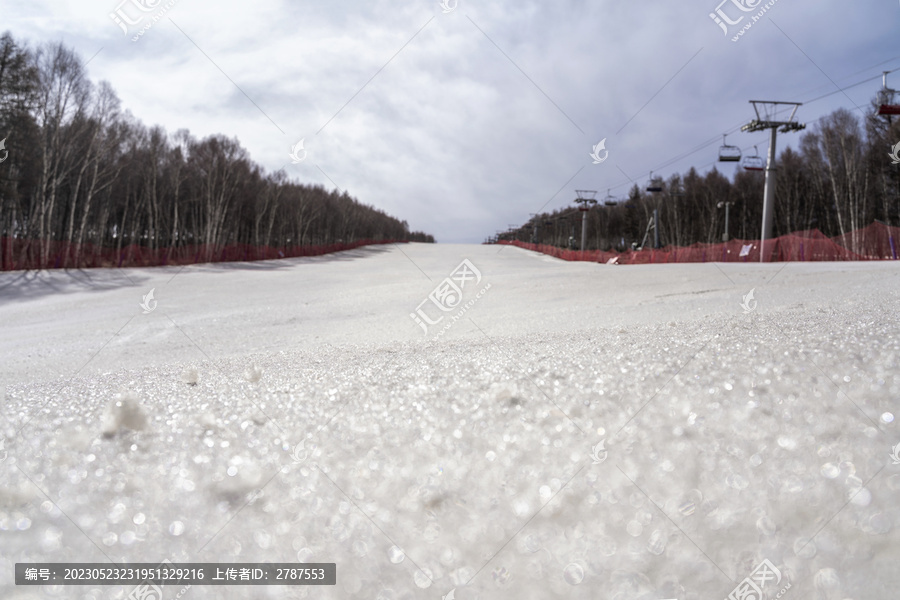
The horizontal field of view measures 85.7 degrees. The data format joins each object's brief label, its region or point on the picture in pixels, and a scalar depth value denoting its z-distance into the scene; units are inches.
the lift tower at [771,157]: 1091.9
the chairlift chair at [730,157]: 1220.5
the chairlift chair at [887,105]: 664.4
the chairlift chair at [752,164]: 1208.8
